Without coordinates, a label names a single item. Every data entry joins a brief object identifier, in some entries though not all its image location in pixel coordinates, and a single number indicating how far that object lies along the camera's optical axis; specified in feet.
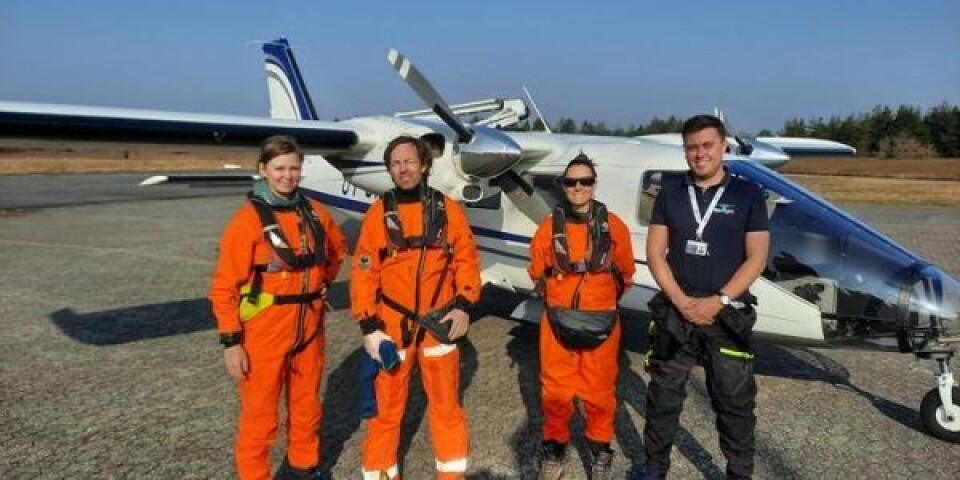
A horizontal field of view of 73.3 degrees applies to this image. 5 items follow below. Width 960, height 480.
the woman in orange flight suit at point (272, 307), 10.23
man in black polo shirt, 10.50
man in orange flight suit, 11.15
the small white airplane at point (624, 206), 13.92
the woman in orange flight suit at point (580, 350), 12.10
